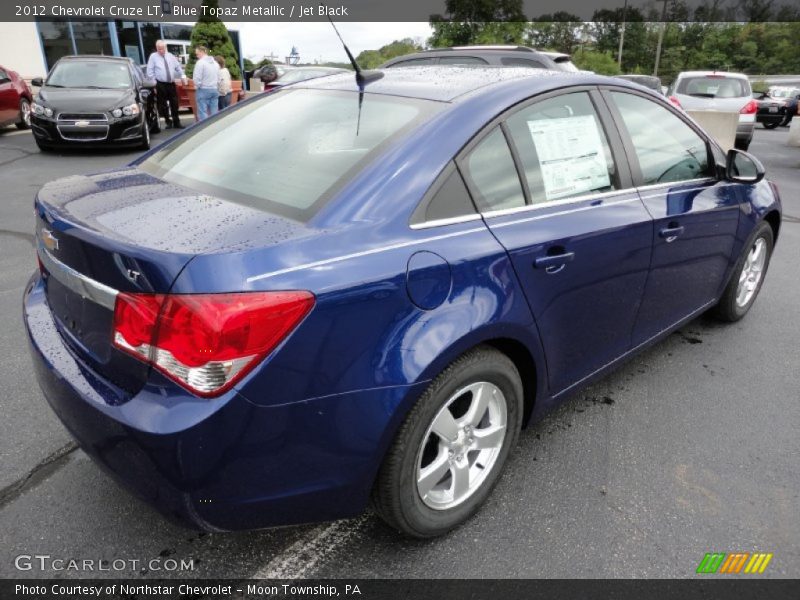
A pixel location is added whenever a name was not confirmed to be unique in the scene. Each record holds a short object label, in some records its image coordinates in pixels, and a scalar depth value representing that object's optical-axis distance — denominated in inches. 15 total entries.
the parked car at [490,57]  283.6
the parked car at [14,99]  466.6
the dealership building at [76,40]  768.3
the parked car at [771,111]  830.5
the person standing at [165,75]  501.4
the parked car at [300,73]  534.6
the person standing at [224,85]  486.3
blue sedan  65.0
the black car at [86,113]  378.0
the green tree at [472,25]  1165.1
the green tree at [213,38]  796.6
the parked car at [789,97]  848.9
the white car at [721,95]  490.6
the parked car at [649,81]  611.3
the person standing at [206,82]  427.5
